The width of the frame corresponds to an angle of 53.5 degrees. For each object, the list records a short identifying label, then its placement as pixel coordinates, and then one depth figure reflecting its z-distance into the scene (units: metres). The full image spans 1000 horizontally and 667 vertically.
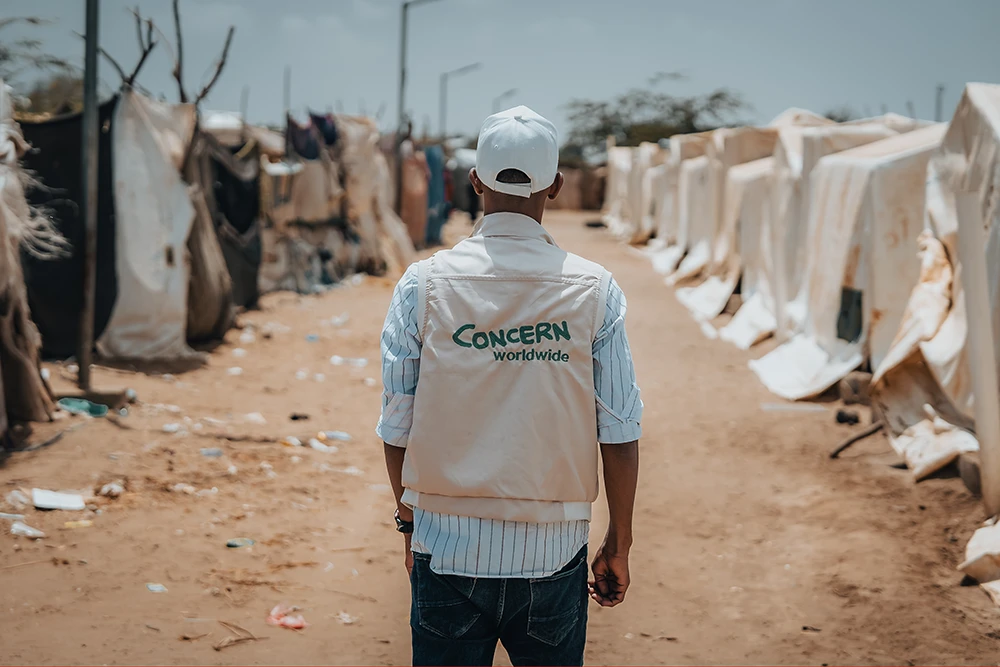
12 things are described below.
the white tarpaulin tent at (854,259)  7.00
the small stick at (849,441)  6.20
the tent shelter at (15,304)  5.41
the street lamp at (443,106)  31.38
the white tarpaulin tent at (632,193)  24.20
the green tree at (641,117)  47.69
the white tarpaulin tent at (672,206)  18.33
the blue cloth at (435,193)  21.70
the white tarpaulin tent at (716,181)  13.77
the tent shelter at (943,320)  5.20
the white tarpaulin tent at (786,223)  8.77
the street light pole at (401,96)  19.03
